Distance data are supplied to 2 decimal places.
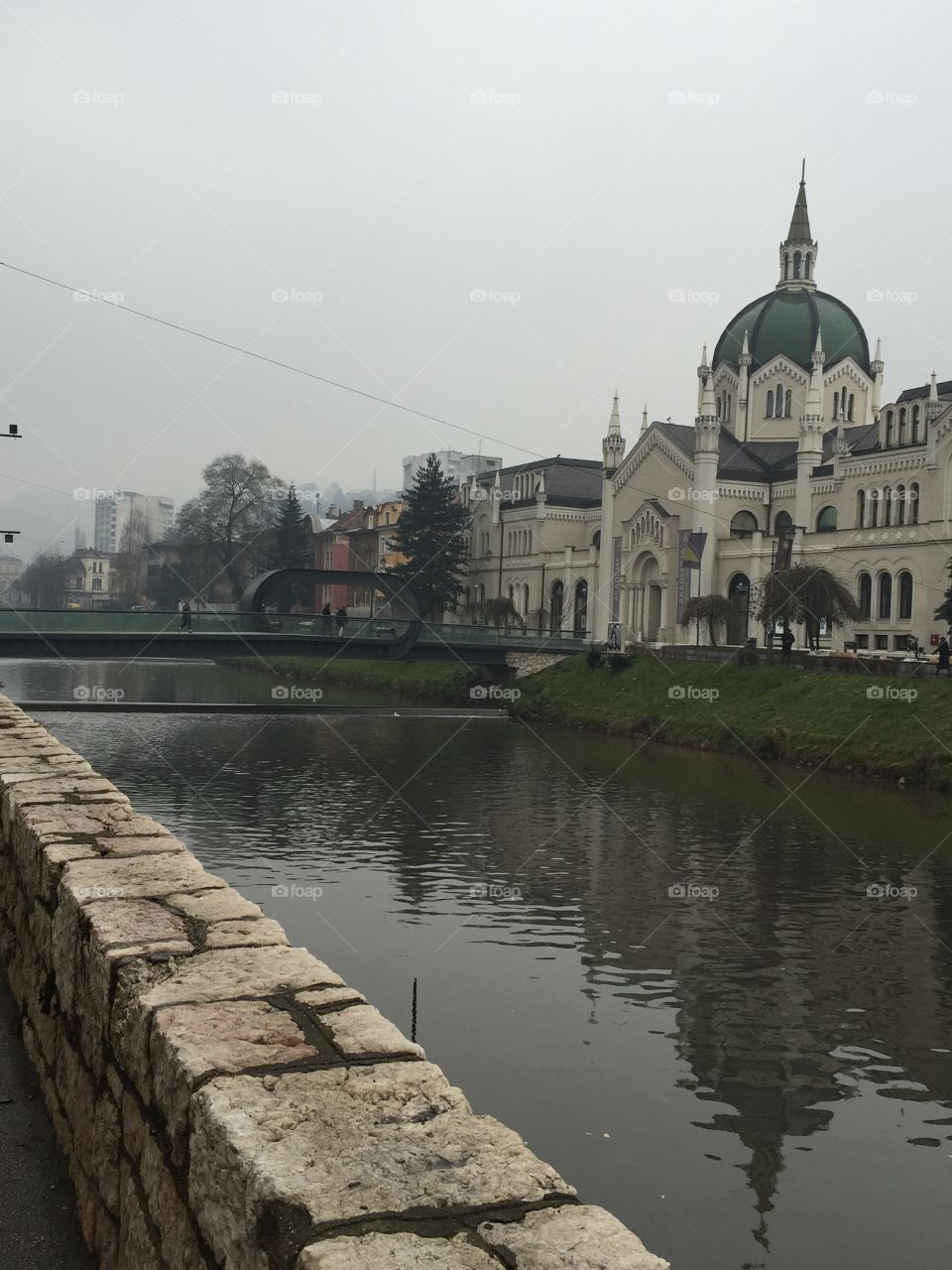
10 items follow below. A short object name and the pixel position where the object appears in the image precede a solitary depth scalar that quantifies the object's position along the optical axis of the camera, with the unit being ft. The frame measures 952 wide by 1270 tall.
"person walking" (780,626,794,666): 146.67
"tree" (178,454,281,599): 296.92
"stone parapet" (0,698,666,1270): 9.01
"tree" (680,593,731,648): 182.28
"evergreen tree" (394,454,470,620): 296.10
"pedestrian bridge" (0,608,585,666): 128.88
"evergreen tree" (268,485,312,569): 312.50
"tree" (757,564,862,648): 158.30
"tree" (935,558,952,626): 156.99
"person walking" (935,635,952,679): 125.49
